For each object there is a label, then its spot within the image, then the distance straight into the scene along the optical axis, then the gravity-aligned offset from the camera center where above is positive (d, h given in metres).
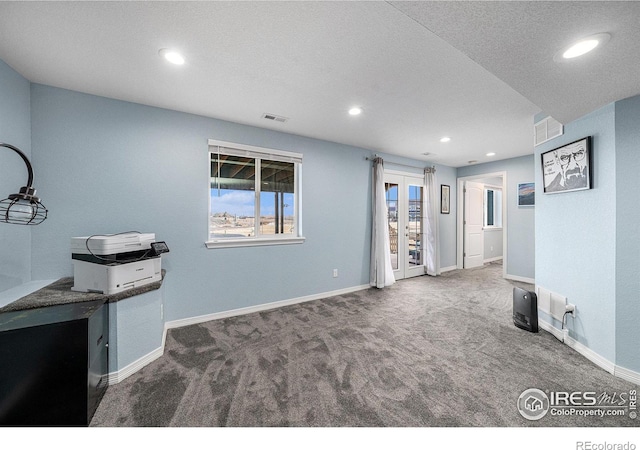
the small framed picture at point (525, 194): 4.73 +0.63
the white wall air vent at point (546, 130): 2.52 +1.05
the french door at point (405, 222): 4.87 +0.07
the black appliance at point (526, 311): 2.62 -0.95
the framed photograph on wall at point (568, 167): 2.17 +0.57
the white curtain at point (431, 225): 5.19 +0.01
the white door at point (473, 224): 5.97 +0.03
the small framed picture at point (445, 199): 5.59 +0.62
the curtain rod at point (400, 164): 4.33 +1.23
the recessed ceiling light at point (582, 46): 1.26 +0.99
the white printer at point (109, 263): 1.83 -0.30
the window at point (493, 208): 6.92 +0.50
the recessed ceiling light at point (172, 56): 1.76 +1.27
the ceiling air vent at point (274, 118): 2.88 +1.32
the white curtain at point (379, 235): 4.25 -0.17
